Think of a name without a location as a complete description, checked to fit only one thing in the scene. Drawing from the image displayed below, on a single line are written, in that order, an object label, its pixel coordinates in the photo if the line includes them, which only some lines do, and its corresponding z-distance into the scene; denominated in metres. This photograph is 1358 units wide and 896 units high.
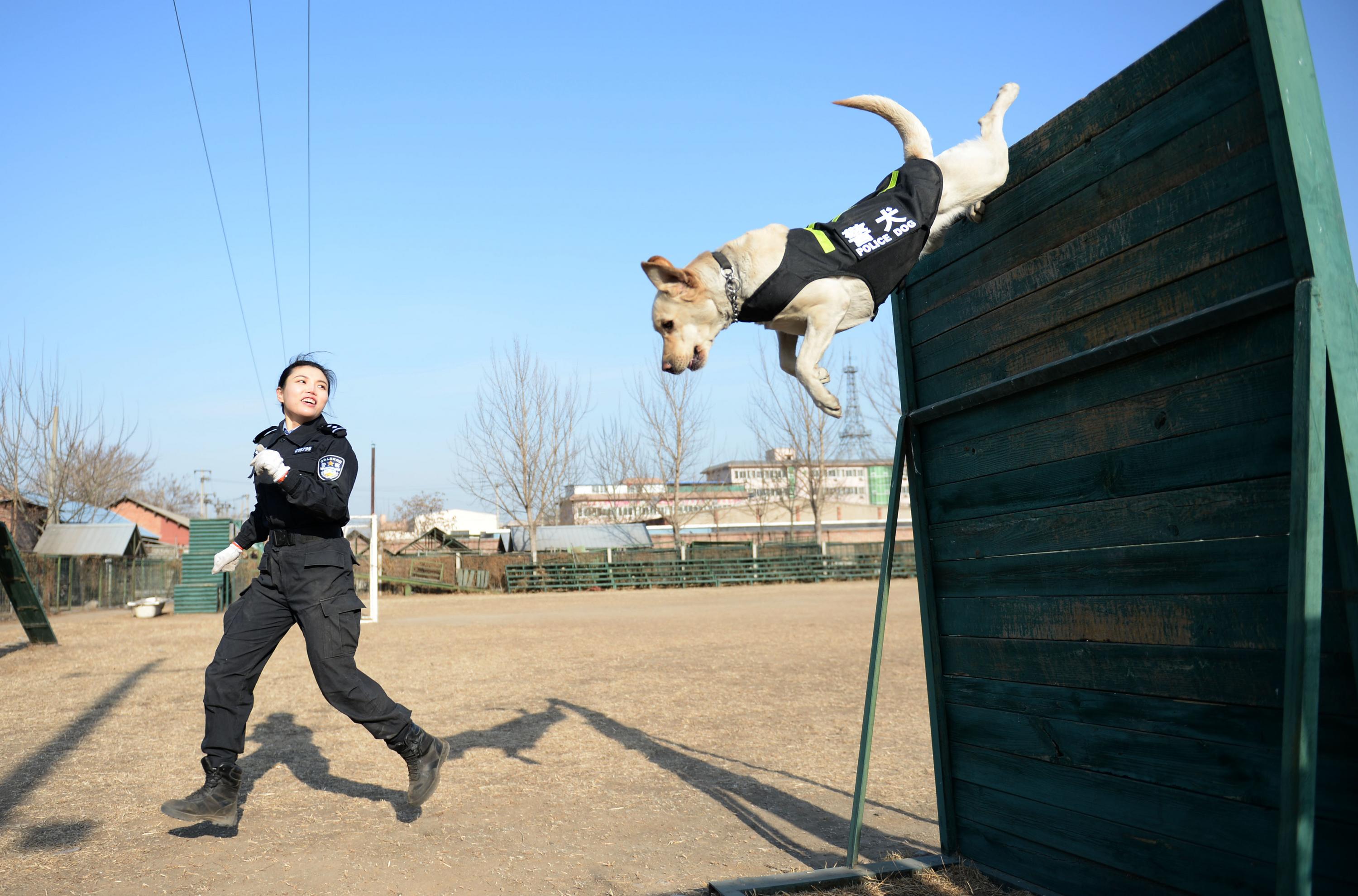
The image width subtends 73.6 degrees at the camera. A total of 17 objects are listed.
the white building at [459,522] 77.50
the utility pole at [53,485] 33.34
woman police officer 4.16
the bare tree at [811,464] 44.72
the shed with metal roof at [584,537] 45.97
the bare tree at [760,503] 55.74
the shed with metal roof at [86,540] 31.97
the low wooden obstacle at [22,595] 11.77
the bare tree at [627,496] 53.78
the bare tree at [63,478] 32.22
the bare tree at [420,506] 84.25
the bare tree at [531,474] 44.53
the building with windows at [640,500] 55.59
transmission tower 49.22
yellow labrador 2.74
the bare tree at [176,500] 72.56
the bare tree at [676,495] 45.88
